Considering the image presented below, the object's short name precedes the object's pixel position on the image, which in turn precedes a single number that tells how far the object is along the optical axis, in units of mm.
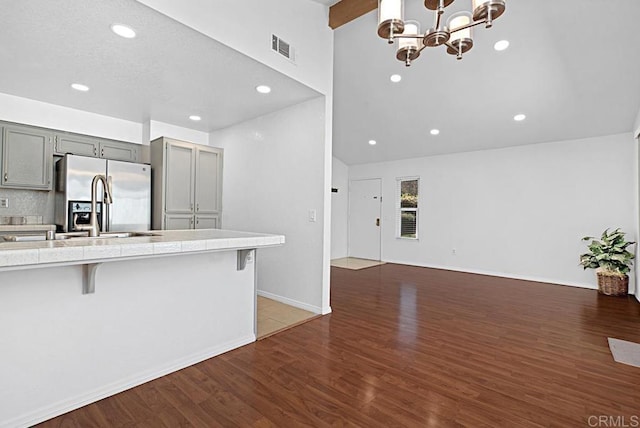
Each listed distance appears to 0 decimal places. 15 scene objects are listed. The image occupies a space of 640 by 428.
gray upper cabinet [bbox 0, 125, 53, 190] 3574
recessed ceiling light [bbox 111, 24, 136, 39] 2293
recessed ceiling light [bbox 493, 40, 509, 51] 3729
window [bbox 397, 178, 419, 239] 7137
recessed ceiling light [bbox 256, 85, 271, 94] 3336
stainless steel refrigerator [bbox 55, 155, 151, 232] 3711
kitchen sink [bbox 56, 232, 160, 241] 2464
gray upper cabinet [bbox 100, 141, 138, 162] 4285
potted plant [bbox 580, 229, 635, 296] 4477
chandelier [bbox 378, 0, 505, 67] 2062
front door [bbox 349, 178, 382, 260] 7691
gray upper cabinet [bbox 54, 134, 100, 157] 3914
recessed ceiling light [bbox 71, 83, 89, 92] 3316
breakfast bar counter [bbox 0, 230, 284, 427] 1643
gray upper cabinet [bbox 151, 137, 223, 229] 4273
